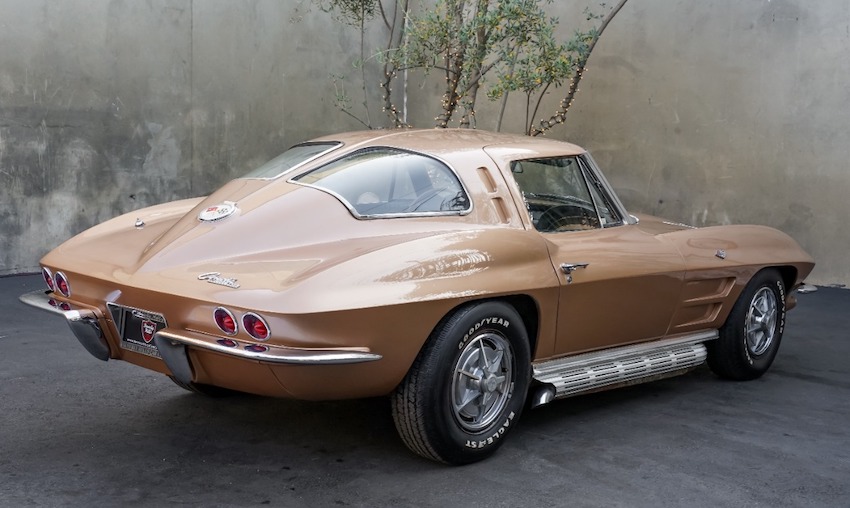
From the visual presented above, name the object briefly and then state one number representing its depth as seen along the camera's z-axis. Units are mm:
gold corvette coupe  3812
